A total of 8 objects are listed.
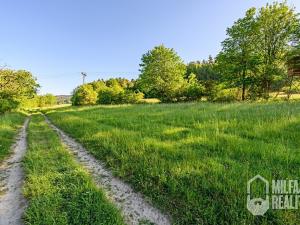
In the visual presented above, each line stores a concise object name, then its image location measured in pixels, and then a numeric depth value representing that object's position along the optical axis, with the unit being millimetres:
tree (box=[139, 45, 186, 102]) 40531
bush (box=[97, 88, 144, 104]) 44809
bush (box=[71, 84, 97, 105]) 53969
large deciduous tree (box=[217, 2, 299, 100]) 26781
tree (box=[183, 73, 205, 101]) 37531
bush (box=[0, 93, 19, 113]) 29688
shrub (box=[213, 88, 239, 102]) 31266
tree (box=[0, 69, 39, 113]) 29719
